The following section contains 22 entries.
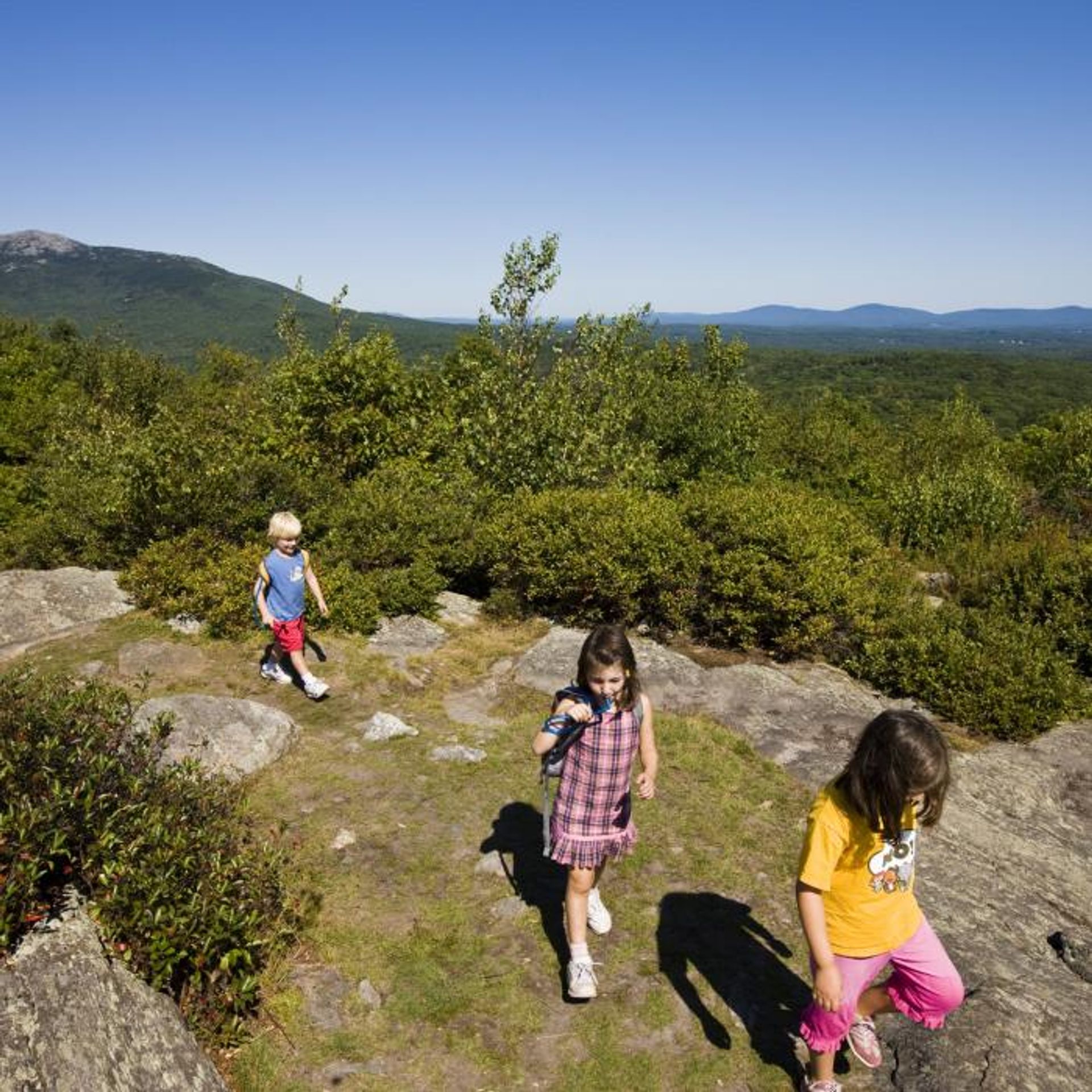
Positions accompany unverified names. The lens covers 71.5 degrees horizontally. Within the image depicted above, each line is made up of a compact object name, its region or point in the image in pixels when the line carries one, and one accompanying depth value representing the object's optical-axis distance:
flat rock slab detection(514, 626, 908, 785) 9.34
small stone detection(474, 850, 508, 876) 6.54
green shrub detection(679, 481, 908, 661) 12.42
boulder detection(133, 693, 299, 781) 7.66
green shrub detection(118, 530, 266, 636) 11.59
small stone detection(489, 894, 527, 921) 6.02
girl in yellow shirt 3.61
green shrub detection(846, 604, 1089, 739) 10.81
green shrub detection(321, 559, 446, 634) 12.03
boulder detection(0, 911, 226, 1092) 3.58
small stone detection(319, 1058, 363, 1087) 4.55
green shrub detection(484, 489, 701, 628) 12.84
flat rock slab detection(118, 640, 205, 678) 10.38
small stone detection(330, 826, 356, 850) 6.75
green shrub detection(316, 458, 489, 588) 13.75
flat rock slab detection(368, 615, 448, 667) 11.61
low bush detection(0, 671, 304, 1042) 4.38
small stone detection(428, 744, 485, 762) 8.43
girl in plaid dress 4.61
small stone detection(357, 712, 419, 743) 8.86
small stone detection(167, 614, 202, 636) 11.62
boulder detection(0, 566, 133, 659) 11.96
